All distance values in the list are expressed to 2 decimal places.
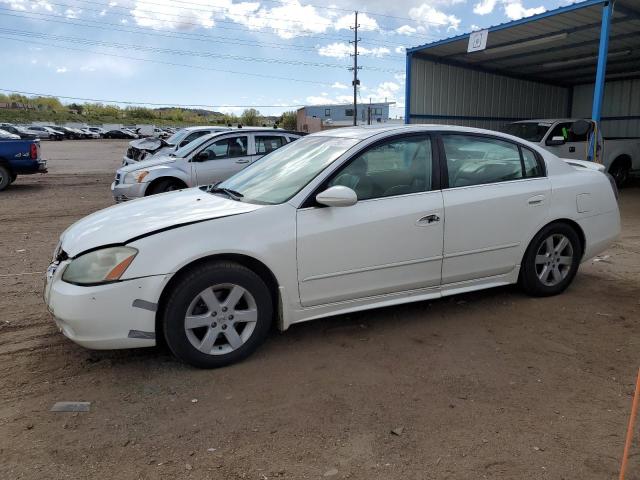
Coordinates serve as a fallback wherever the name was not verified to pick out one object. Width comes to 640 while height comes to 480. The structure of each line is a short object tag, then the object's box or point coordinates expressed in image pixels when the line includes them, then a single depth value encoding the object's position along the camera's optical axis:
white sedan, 3.37
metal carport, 12.13
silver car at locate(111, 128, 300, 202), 9.56
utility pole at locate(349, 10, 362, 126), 55.88
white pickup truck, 12.36
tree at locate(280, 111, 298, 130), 74.44
